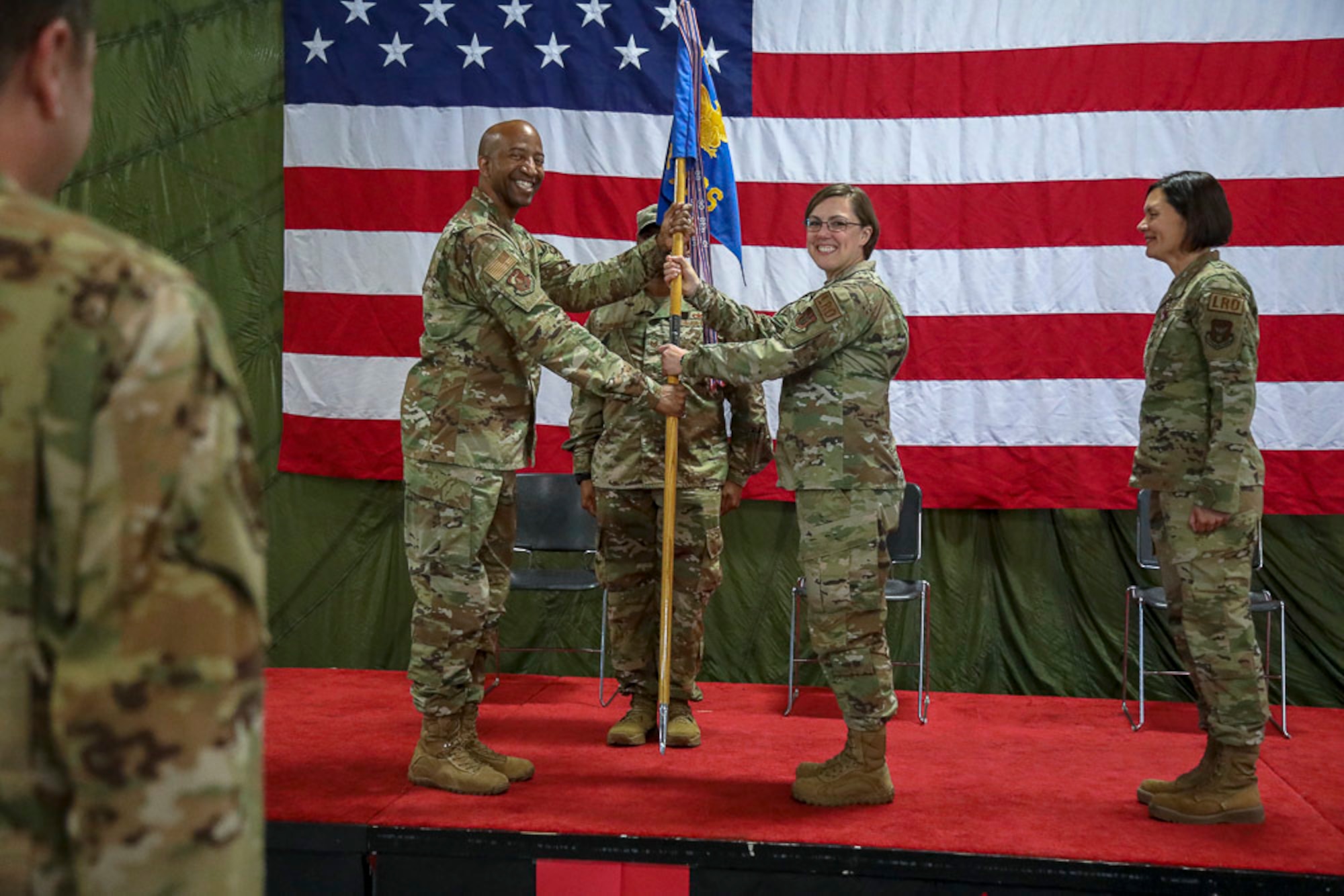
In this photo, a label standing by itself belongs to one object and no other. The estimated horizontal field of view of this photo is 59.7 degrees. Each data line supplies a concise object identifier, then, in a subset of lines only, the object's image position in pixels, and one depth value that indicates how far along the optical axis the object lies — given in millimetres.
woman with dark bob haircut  3232
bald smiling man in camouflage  3387
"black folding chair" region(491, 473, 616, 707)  5160
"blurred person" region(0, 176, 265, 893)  815
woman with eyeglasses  3348
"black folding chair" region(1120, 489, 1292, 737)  4582
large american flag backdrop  5000
